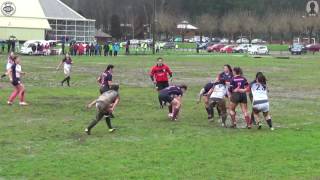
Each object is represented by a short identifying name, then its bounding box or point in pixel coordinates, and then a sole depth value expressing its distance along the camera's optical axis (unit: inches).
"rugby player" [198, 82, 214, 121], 730.8
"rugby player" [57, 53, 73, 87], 1204.5
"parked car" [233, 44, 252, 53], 3531.5
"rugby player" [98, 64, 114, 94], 781.9
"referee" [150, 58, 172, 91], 874.8
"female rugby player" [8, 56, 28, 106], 872.3
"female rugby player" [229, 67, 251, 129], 670.5
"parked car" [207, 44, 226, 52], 3604.1
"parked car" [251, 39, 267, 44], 4951.8
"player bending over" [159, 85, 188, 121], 735.1
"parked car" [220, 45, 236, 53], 3511.3
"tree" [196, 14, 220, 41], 5083.7
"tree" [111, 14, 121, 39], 5236.2
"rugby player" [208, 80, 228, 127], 698.2
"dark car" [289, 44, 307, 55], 3314.5
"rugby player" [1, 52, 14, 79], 886.2
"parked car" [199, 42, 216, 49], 3959.2
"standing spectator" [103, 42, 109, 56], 2704.2
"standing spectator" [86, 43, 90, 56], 2797.5
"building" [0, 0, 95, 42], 3742.6
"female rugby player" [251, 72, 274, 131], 655.8
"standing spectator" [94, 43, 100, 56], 2832.2
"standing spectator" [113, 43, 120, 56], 2728.8
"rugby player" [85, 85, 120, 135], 617.0
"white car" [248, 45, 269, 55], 3235.5
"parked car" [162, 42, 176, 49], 3772.1
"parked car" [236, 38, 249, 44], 4915.6
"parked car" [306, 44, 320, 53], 3630.4
